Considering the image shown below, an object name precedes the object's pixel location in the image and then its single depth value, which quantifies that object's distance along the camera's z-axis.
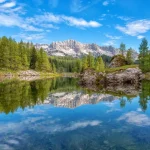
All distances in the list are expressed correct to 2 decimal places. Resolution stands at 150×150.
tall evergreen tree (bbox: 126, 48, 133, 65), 84.68
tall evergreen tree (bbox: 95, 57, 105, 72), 101.00
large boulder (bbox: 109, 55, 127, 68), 79.26
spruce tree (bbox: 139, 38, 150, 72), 71.46
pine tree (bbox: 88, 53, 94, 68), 106.84
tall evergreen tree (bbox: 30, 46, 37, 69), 110.62
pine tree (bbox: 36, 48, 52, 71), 110.24
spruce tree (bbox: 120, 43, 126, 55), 103.91
